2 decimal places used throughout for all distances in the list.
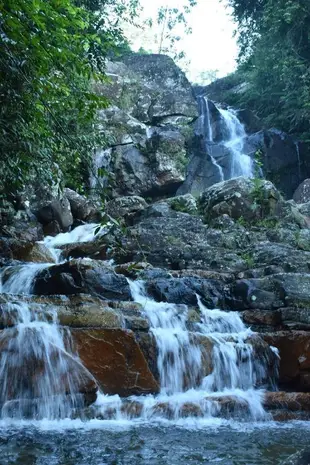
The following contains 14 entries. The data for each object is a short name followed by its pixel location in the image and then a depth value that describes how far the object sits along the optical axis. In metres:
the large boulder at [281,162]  21.22
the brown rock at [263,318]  8.63
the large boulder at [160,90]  22.00
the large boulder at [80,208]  15.05
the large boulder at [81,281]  8.23
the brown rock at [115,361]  6.14
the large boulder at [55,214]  13.66
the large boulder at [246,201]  13.44
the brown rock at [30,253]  10.88
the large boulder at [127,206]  14.62
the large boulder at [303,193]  18.08
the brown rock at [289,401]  6.46
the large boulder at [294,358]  7.52
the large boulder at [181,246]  11.24
